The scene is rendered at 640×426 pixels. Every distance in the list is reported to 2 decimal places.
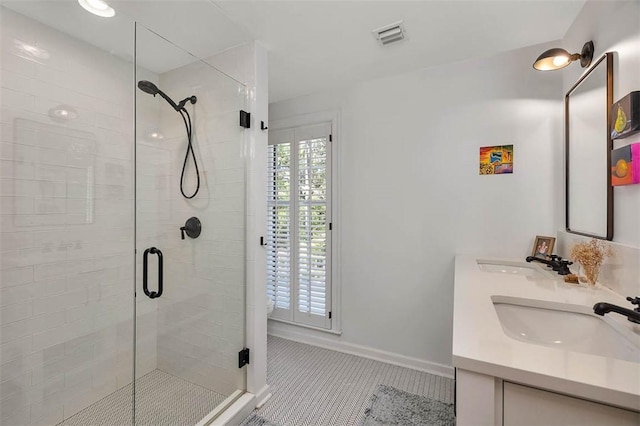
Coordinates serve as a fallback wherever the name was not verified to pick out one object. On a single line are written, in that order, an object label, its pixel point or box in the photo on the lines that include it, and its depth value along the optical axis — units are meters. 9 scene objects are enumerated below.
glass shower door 1.92
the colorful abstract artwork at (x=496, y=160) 2.06
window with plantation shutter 2.71
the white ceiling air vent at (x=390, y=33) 1.76
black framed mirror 1.32
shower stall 1.61
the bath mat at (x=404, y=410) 1.70
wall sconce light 1.46
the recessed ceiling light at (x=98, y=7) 1.63
